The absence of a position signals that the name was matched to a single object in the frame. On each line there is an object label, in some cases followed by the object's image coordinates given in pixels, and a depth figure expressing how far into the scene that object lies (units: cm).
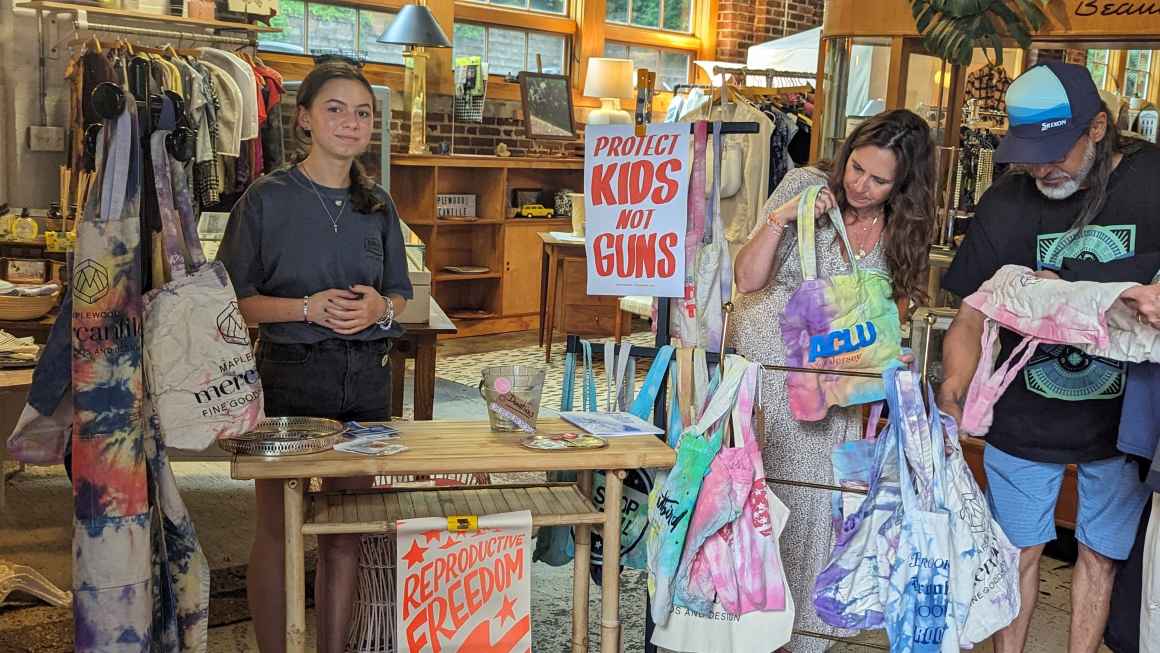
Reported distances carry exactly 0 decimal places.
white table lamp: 799
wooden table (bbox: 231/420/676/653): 211
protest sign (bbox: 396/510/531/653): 222
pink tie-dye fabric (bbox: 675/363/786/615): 228
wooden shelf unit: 773
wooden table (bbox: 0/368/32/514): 363
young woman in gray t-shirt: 240
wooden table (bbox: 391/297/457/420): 372
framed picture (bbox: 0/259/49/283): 381
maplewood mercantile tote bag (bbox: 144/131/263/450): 204
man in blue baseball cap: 234
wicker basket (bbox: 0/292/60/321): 336
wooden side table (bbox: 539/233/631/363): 702
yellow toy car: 795
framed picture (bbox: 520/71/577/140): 796
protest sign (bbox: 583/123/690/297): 240
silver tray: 211
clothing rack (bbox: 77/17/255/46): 556
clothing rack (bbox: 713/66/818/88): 726
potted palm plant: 392
